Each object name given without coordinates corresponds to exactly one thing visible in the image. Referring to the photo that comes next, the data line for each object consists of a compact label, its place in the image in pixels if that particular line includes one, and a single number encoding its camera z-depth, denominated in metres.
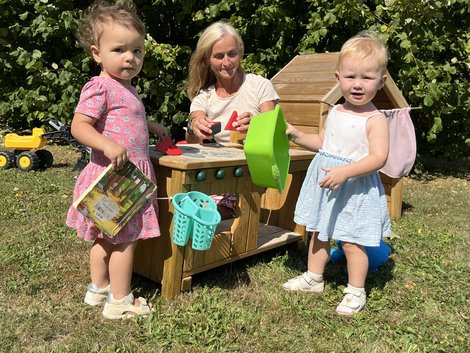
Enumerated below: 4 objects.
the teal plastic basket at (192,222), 2.24
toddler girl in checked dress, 2.38
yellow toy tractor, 5.34
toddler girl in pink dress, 2.09
